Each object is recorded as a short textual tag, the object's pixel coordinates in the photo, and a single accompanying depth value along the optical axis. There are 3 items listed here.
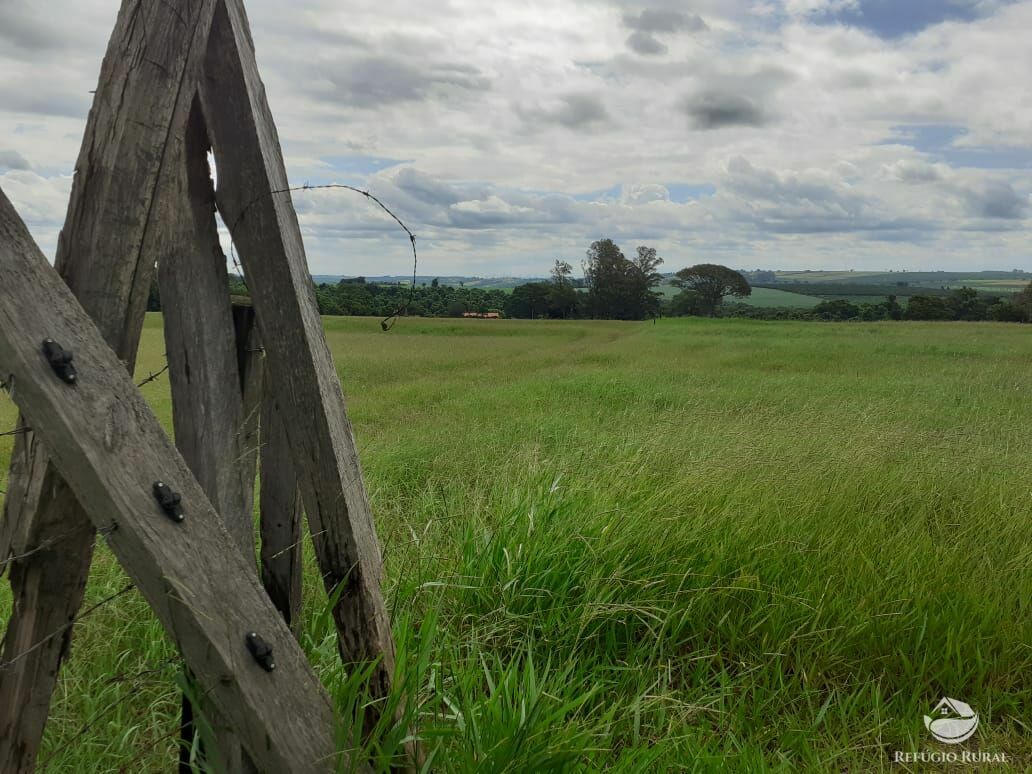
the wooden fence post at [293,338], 1.82
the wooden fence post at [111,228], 1.63
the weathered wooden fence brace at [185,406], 1.51
